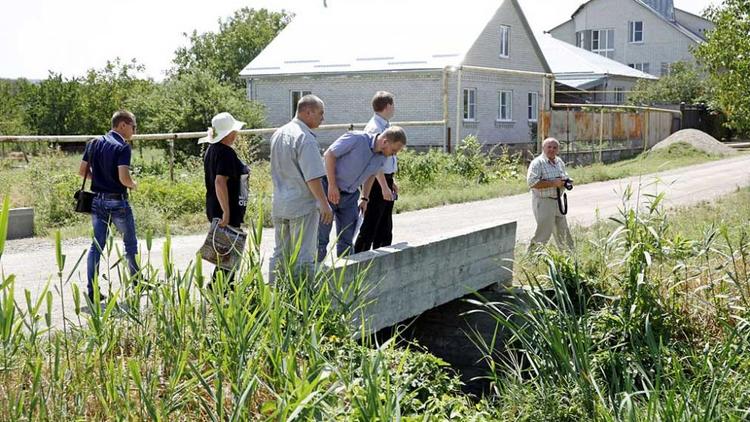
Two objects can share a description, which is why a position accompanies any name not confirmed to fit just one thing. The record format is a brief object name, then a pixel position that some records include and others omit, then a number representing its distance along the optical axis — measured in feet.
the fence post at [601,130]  106.44
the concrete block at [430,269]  26.66
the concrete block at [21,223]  46.19
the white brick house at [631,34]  204.74
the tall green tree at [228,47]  184.44
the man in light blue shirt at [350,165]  27.45
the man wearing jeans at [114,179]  27.14
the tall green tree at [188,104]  96.53
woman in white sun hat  25.22
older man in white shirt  34.83
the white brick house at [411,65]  117.08
